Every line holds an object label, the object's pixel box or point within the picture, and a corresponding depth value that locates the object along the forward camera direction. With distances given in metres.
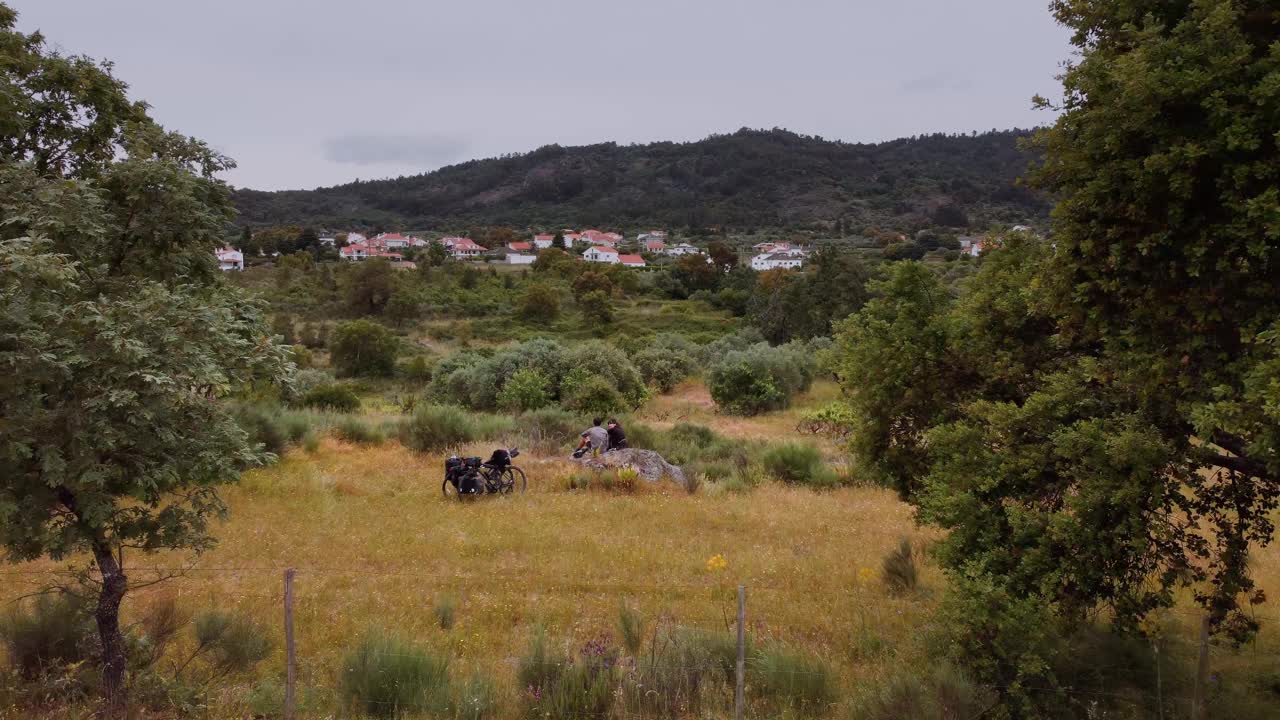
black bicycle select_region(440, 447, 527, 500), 12.64
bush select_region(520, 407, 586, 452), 17.66
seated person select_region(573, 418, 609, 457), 15.42
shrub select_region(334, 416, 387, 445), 17.41
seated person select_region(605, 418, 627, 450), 15.64
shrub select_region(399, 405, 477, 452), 17.03
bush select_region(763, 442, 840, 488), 15.16
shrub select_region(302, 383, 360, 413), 25.55
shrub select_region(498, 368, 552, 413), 24.42
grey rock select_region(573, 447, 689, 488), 14.55
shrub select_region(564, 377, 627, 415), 23.25
